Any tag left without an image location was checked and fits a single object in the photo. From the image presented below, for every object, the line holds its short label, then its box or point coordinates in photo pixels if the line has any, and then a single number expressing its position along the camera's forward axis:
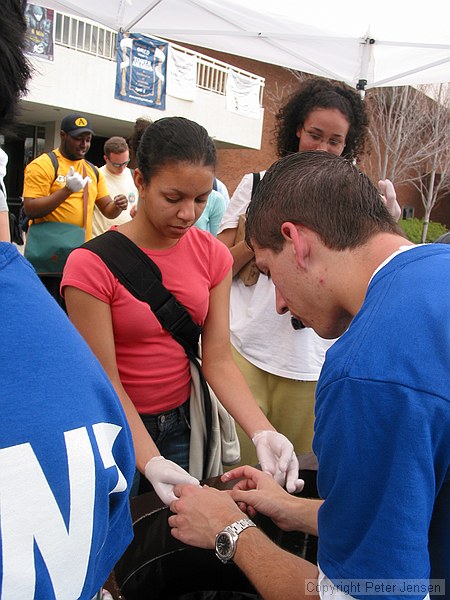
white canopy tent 3.79
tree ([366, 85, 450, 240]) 15.42
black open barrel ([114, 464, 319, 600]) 1.40
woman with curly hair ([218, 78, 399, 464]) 2.28
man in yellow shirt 3.93
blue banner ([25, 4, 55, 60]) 10.05
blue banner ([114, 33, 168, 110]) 11.56
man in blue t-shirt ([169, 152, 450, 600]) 0.86
